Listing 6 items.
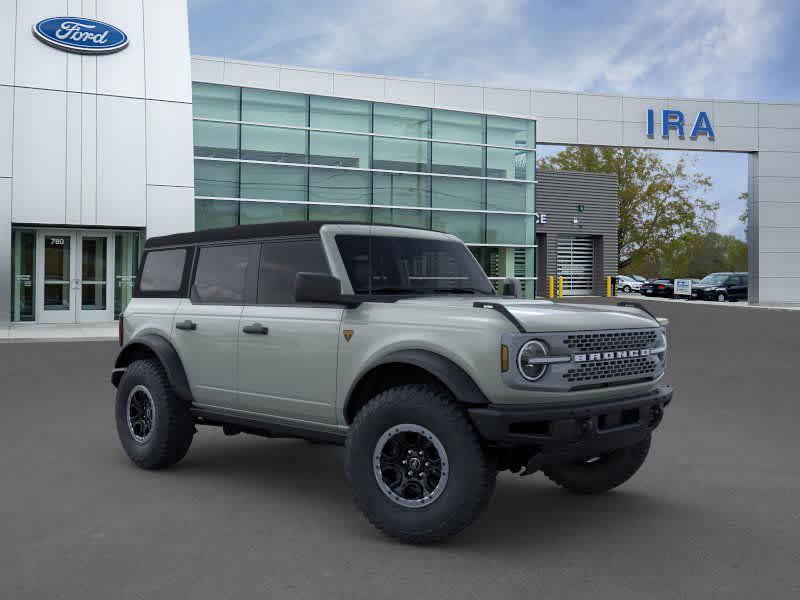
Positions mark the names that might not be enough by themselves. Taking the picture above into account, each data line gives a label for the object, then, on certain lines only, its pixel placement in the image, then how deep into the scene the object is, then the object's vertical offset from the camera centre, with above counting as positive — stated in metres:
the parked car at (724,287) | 47.25 +0.45
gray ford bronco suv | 4.68 -0.48
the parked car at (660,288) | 53.19 +0.40
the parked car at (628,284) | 66.31 +0.78
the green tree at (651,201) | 70.94 +7.79
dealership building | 23.97 +4.72
